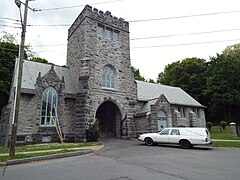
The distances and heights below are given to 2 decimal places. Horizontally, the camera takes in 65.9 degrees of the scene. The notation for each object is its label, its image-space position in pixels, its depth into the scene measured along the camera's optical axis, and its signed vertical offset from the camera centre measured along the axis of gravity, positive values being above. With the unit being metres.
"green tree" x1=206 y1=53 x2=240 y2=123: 35.25 +6.36
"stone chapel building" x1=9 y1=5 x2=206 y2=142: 16.41 +2.88
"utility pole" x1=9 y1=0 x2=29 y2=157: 9.32 +2.03
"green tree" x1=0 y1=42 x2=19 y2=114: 23.84 +7.29
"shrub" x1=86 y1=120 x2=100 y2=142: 17.03 -1.09
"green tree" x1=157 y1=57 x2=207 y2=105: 43.41 +11.01
